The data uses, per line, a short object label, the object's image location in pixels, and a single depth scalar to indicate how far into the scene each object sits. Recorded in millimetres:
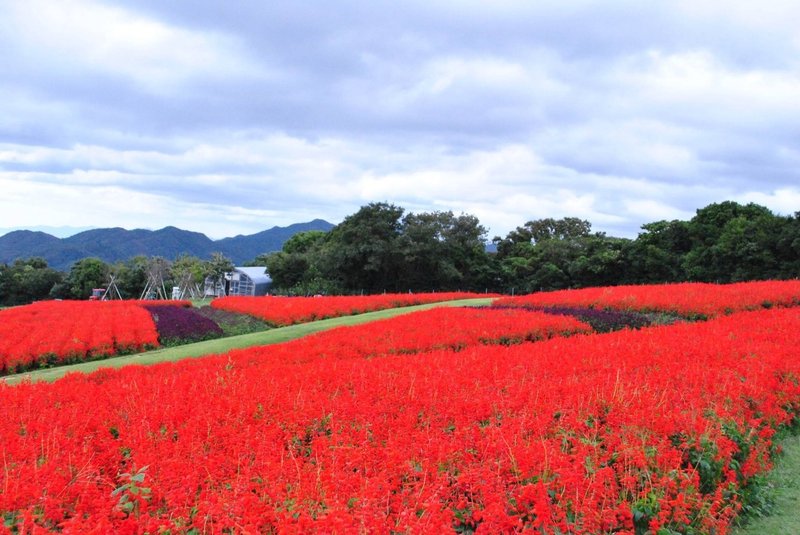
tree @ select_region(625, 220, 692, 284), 38031
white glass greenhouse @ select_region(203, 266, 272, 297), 59344
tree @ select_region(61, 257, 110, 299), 62906
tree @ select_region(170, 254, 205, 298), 56188
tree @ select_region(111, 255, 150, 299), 62469
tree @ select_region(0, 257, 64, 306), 61406
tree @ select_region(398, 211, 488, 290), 41812
